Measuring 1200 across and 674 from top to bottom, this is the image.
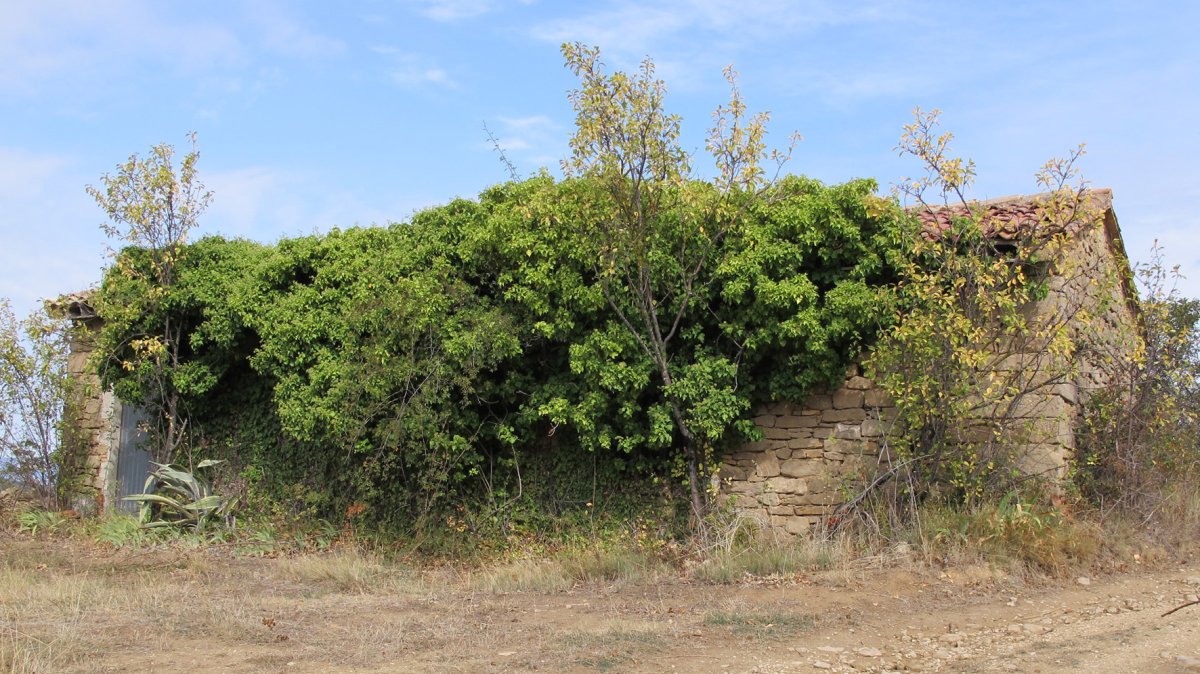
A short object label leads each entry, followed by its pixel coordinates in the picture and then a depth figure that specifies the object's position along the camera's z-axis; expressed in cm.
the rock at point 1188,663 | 557
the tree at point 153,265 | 1277
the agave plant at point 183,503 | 1224
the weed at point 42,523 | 1312
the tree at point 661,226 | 933
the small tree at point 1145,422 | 970
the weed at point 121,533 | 1185
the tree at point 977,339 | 877
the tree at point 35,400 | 1375
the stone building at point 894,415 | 926
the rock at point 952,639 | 646
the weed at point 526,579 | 882
